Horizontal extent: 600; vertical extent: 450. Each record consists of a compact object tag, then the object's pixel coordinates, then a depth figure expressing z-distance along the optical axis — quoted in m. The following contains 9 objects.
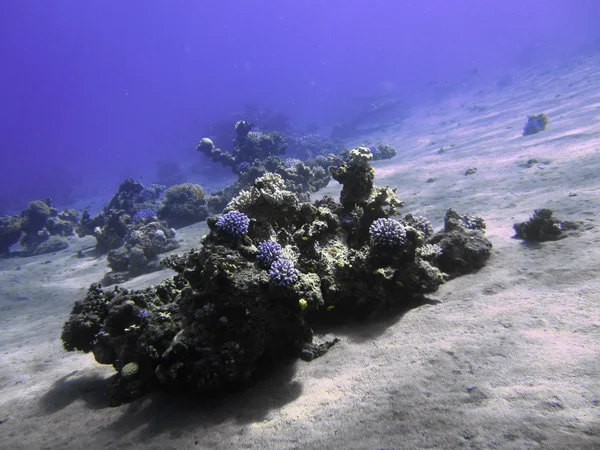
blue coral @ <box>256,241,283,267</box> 3.92
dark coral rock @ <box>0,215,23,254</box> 15.95
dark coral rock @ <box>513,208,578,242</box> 5.41
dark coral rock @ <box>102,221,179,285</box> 10.23
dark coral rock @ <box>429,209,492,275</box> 5.19
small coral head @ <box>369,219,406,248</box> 4.45
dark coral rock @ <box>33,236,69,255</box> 14.98
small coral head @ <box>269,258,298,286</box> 3.52
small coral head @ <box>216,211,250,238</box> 4.10
